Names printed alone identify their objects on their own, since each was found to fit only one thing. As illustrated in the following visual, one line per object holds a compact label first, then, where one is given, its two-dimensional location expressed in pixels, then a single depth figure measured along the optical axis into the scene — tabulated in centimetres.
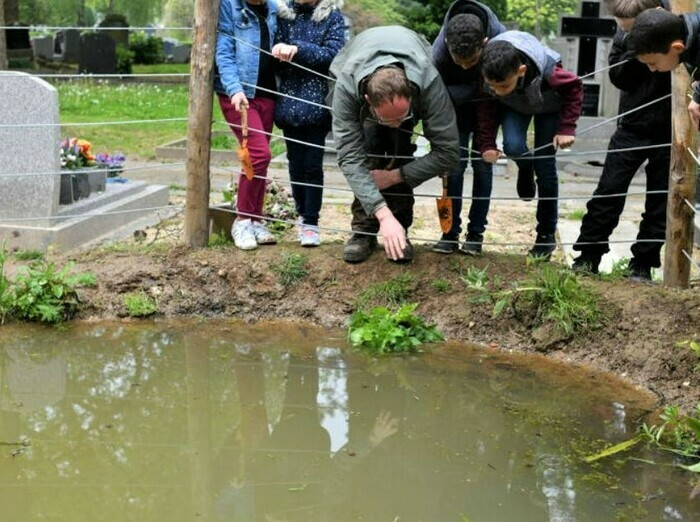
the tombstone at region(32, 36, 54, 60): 2425
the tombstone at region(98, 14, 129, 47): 2388
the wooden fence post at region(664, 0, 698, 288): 513
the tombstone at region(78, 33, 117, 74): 2032
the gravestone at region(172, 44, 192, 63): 2695
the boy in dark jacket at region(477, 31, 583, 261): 486
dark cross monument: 1259
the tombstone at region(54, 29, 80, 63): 2298
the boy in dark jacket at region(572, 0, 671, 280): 536
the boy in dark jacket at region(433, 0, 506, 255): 495
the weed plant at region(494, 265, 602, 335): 511
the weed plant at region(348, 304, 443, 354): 516
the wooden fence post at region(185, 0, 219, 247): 582
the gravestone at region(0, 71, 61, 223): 633
